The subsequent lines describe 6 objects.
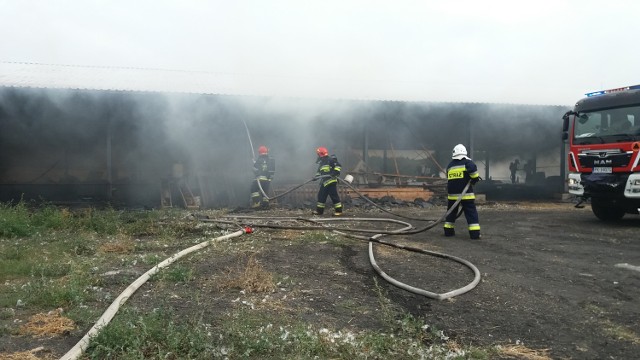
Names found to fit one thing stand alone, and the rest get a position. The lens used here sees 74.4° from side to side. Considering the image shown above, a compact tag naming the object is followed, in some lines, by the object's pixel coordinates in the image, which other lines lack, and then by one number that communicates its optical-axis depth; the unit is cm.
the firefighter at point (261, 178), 1055
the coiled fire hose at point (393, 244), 358
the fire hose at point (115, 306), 245
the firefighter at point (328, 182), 899
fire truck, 696
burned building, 1146
